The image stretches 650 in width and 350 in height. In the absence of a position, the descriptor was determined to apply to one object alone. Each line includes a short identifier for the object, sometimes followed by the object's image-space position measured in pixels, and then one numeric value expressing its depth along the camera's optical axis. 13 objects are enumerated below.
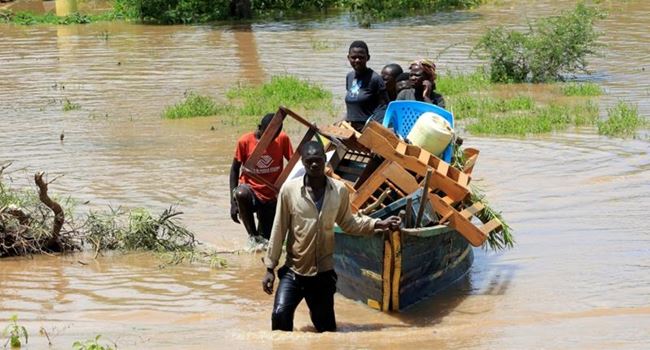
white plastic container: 18.11
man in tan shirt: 14.28
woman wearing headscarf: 20.08
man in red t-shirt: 19.11
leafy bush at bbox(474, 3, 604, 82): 37.81
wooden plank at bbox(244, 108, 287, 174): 18.07
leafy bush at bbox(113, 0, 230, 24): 61.45
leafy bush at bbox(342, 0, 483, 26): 60.41
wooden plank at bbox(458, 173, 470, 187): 17.07
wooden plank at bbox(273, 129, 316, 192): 17.78
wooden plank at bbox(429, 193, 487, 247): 16.52
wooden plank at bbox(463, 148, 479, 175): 18.97
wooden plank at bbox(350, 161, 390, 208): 16.98
